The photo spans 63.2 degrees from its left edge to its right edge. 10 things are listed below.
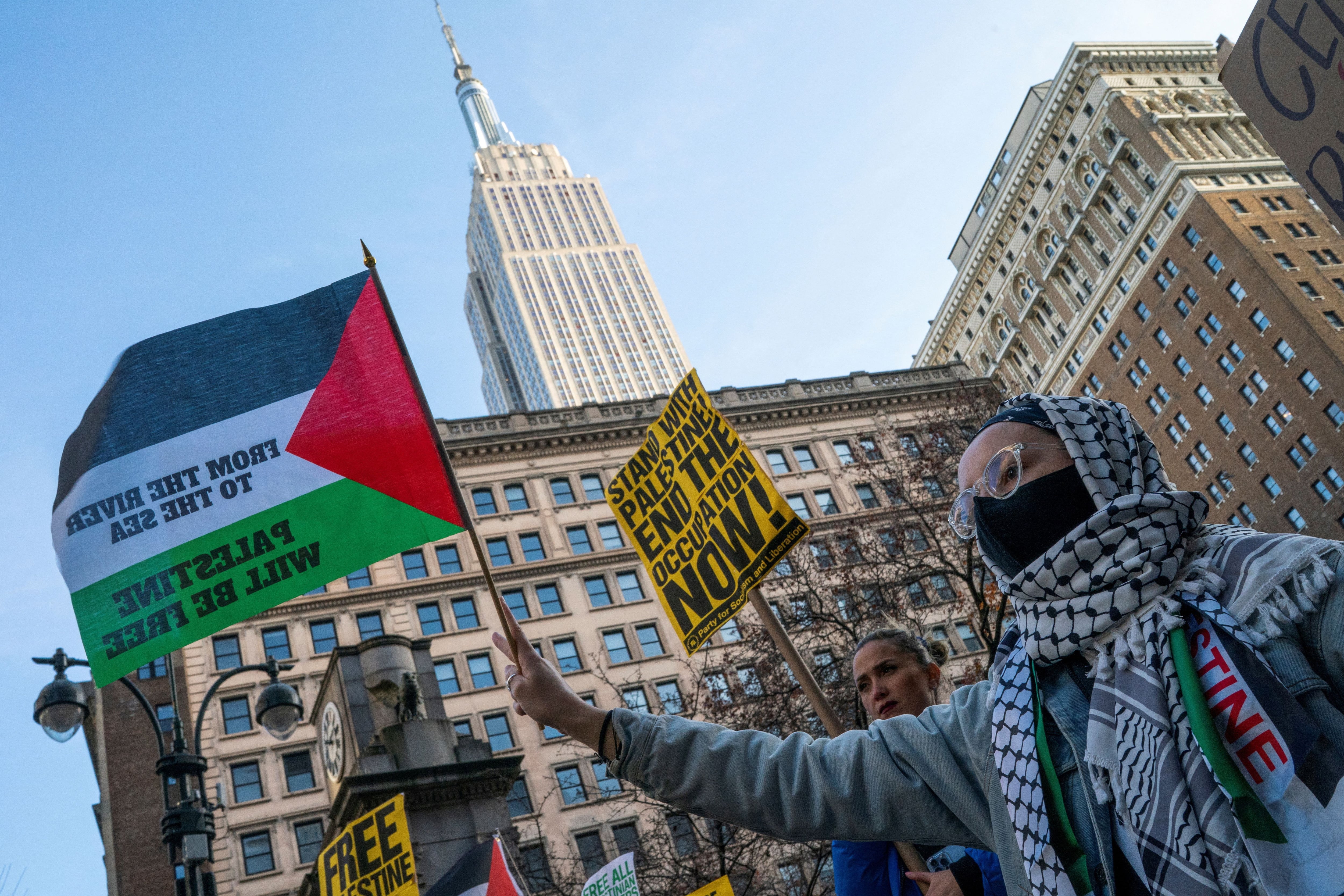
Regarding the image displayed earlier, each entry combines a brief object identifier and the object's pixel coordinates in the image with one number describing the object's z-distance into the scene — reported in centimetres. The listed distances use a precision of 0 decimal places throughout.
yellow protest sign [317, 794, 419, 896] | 1072
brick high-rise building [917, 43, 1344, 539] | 5934
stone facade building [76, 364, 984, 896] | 3928
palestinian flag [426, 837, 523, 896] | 984
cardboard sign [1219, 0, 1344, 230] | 438
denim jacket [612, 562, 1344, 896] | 242
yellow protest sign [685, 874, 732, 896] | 1004
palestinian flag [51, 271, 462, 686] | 571
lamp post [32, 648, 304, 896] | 963
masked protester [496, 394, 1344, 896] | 178
